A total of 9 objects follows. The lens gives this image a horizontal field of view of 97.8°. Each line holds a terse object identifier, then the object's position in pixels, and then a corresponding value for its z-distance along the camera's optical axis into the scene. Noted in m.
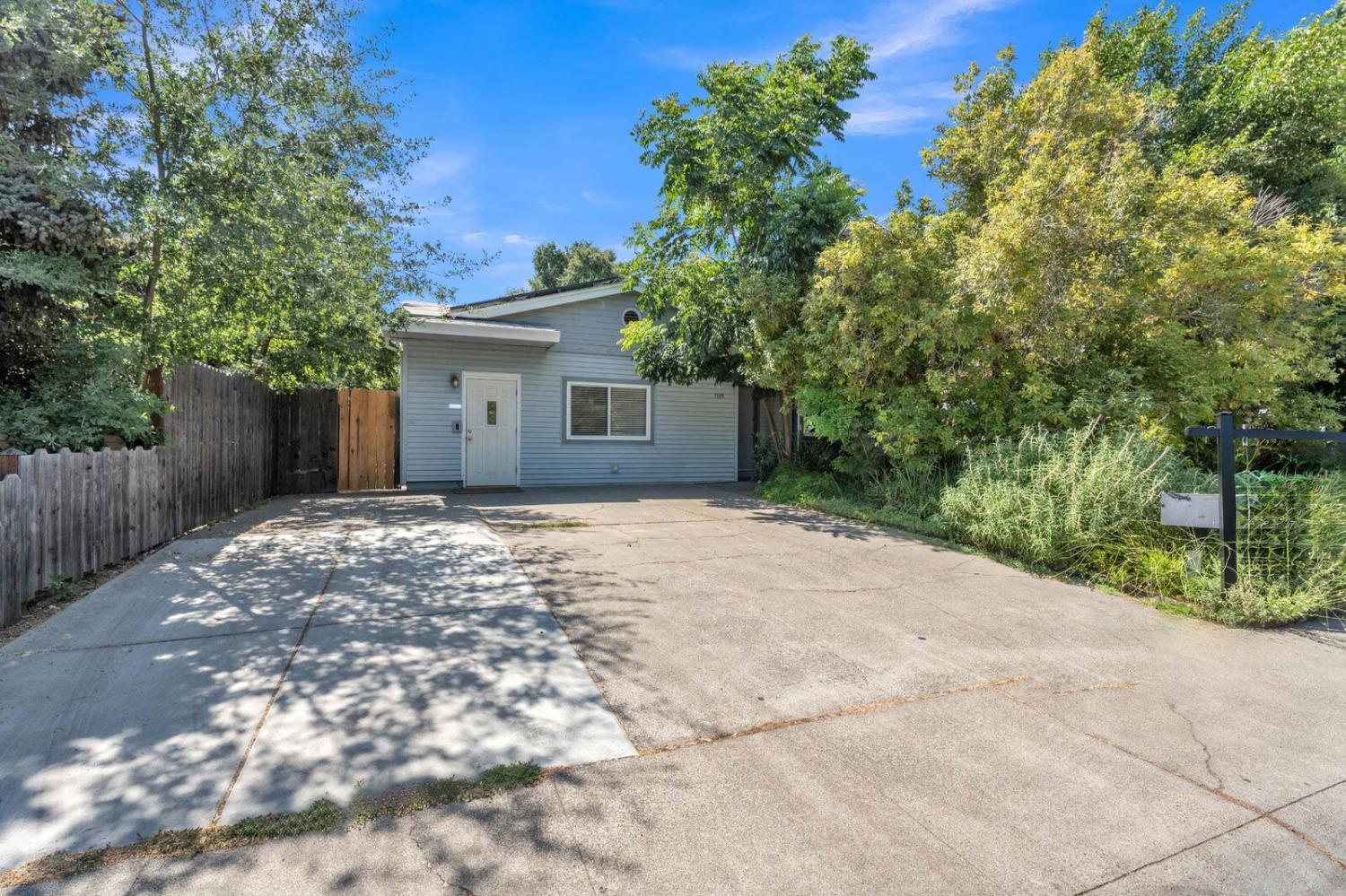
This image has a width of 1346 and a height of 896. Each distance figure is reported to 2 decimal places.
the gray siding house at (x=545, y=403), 10.66
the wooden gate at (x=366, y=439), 10.70
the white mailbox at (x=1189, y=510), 4.58
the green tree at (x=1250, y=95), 11.12
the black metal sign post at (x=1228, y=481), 4.48
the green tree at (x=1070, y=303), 6.81
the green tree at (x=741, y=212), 9.02
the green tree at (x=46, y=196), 4.63
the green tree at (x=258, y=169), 6.09
